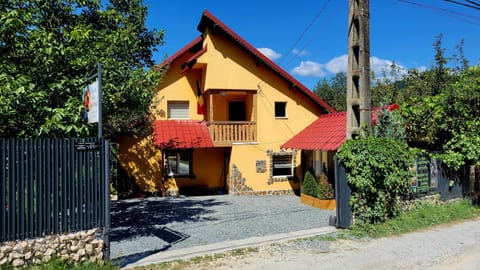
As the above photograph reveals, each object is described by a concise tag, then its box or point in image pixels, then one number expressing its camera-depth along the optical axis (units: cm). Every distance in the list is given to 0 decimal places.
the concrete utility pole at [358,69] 955
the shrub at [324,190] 1277
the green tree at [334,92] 3997
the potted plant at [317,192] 1272
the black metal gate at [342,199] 924
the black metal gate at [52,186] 552
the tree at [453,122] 1137
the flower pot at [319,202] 1266
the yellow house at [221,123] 1598
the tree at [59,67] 639
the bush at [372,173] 897
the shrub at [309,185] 1345
